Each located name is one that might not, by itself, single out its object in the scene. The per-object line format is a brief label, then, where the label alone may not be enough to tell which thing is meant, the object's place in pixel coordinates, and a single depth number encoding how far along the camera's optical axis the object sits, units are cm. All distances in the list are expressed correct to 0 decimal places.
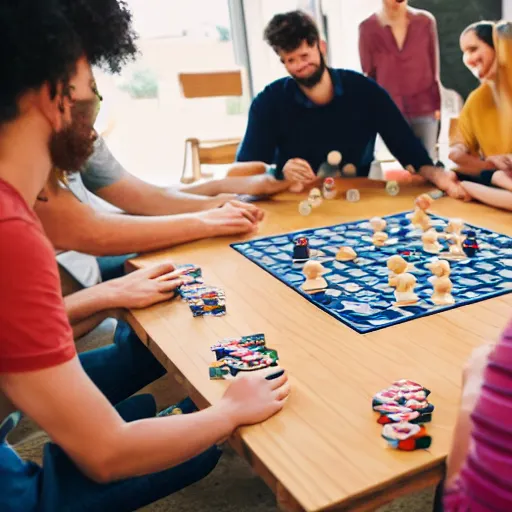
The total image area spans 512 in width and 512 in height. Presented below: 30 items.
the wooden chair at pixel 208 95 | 341
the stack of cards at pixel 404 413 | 67
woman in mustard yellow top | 172
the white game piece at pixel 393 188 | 178
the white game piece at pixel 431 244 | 128
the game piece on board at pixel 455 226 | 136
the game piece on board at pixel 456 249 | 123
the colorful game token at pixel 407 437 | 67
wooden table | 64
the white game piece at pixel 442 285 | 102
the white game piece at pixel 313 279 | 112
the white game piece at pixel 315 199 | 171
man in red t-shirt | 68
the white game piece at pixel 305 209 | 165
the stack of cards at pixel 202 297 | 107
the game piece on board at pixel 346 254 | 126
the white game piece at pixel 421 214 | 144
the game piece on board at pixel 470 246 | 123
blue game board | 101
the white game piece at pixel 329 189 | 181
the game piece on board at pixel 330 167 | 208
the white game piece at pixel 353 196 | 176
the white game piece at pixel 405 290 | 103
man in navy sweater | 210
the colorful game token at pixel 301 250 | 128
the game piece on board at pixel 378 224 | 143
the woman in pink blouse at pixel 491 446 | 50
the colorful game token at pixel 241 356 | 86
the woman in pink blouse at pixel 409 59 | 272
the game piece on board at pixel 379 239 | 134
